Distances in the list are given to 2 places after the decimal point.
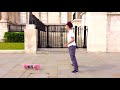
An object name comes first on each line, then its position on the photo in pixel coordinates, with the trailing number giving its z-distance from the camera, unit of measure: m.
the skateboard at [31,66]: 7.89
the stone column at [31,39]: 13.02
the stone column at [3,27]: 21.87
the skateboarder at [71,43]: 7.17
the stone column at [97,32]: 13.67
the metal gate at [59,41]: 15.27
